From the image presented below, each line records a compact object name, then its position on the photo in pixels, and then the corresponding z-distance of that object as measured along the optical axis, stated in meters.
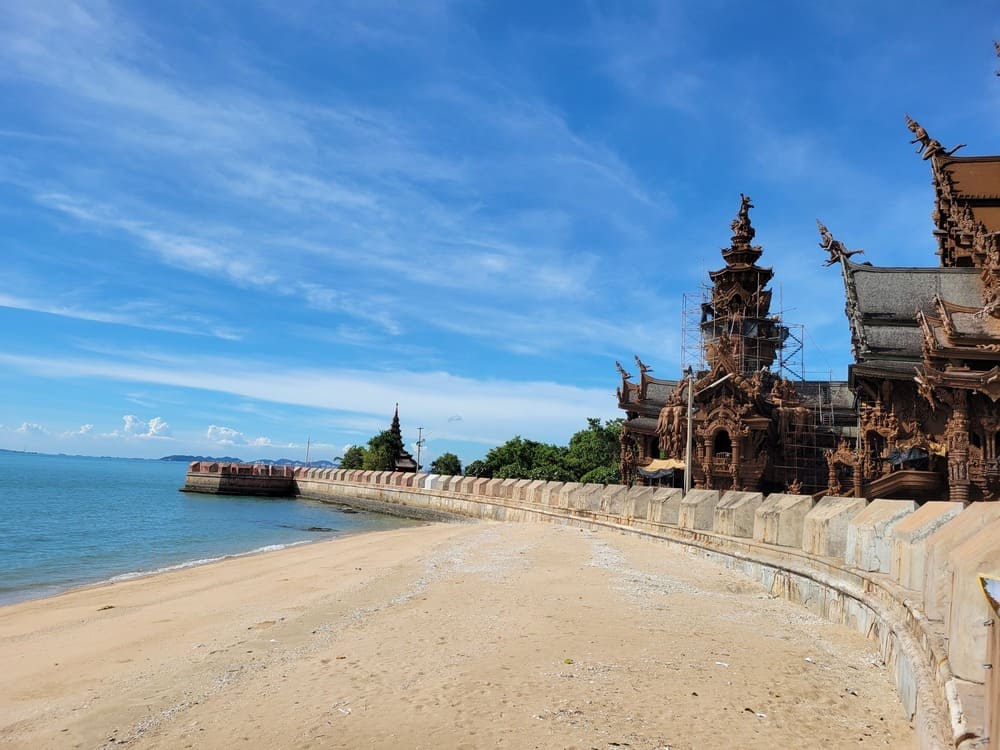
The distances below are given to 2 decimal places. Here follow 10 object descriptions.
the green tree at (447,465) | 73.25
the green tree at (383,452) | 82.56
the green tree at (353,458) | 92.25
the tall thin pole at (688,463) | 24.56
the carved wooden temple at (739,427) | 39.16
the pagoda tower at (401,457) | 83.30
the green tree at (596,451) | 61.34
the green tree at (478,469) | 65.69
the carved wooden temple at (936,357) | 26.42
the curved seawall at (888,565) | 4.67
